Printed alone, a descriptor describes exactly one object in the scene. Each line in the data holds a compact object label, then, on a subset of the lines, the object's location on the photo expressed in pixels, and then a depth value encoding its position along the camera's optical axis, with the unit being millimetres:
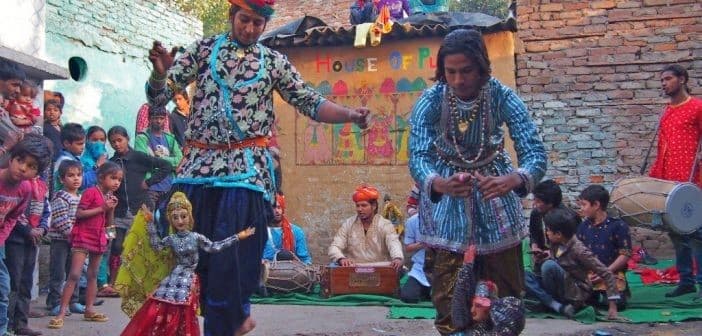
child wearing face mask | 7660
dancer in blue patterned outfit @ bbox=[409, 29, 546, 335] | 3316
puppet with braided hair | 3928
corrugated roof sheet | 9594
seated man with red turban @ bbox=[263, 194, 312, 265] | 8320
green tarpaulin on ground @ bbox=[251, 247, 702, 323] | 6152
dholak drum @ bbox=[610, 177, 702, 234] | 6832
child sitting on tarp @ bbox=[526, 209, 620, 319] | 6238
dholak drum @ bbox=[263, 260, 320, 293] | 7758
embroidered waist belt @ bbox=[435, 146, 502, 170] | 3359
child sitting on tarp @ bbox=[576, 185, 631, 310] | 6496
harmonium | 7422
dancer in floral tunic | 3752
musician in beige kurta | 7938
